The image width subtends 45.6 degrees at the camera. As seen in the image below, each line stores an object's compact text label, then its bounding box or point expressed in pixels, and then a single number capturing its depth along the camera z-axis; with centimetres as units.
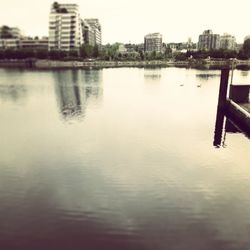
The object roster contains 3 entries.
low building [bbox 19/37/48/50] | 19066
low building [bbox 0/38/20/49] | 19100
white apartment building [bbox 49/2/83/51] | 17775
